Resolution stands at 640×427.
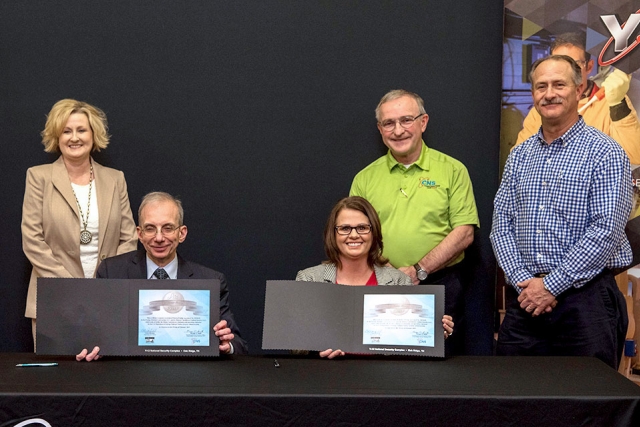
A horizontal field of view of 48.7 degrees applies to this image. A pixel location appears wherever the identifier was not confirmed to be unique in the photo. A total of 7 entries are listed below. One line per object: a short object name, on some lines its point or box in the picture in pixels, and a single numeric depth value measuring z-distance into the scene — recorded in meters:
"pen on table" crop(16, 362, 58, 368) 2.10
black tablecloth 1.80
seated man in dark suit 2.60
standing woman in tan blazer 3.33
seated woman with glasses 2.70
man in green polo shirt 3.32
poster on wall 3.40
